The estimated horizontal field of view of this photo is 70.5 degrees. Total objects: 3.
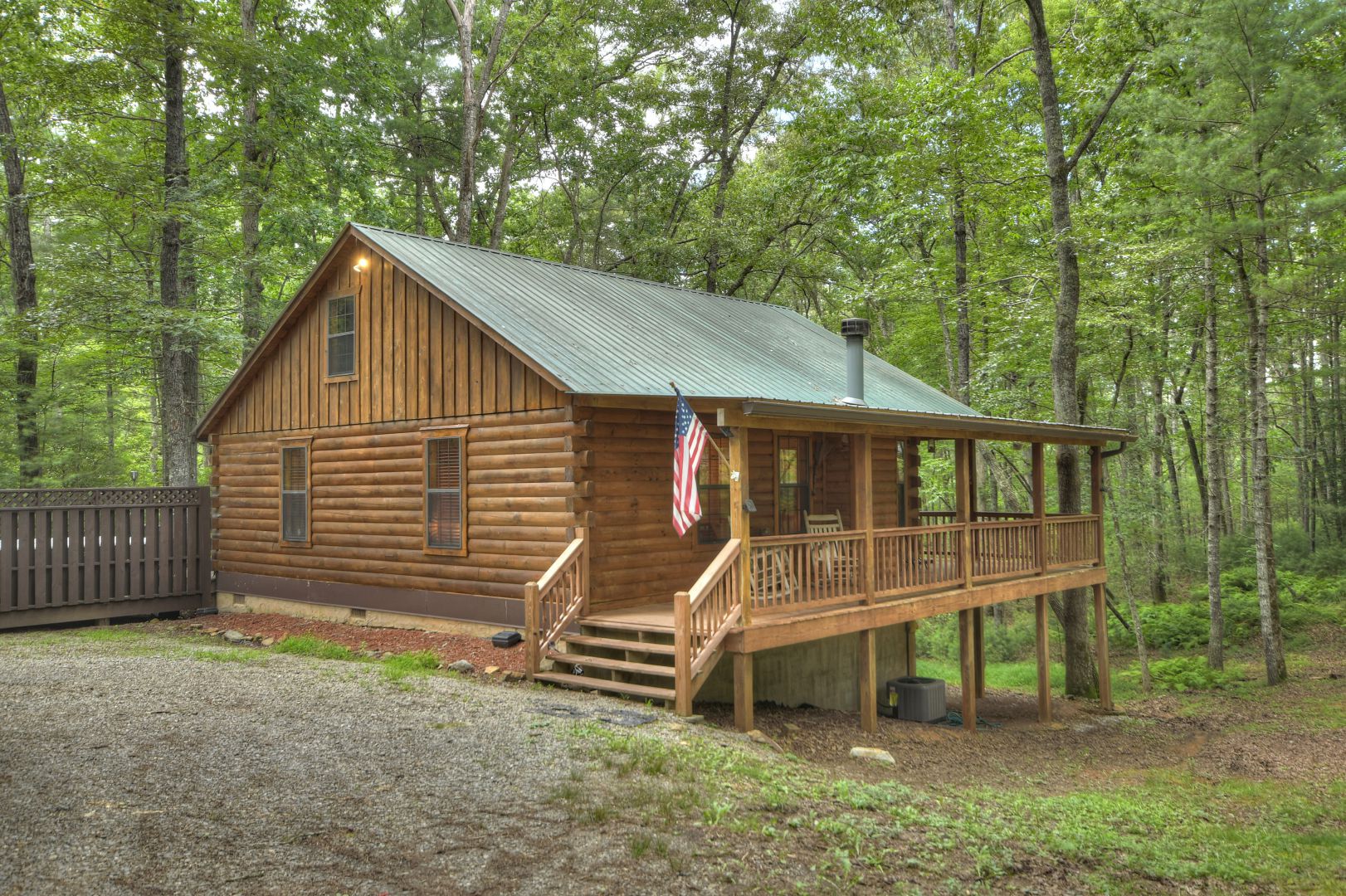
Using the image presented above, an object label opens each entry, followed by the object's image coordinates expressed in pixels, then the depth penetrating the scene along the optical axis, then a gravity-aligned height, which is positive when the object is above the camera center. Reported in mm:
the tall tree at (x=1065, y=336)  17219 +2725
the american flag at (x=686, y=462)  9586 +302
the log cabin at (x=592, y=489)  10977 +82
